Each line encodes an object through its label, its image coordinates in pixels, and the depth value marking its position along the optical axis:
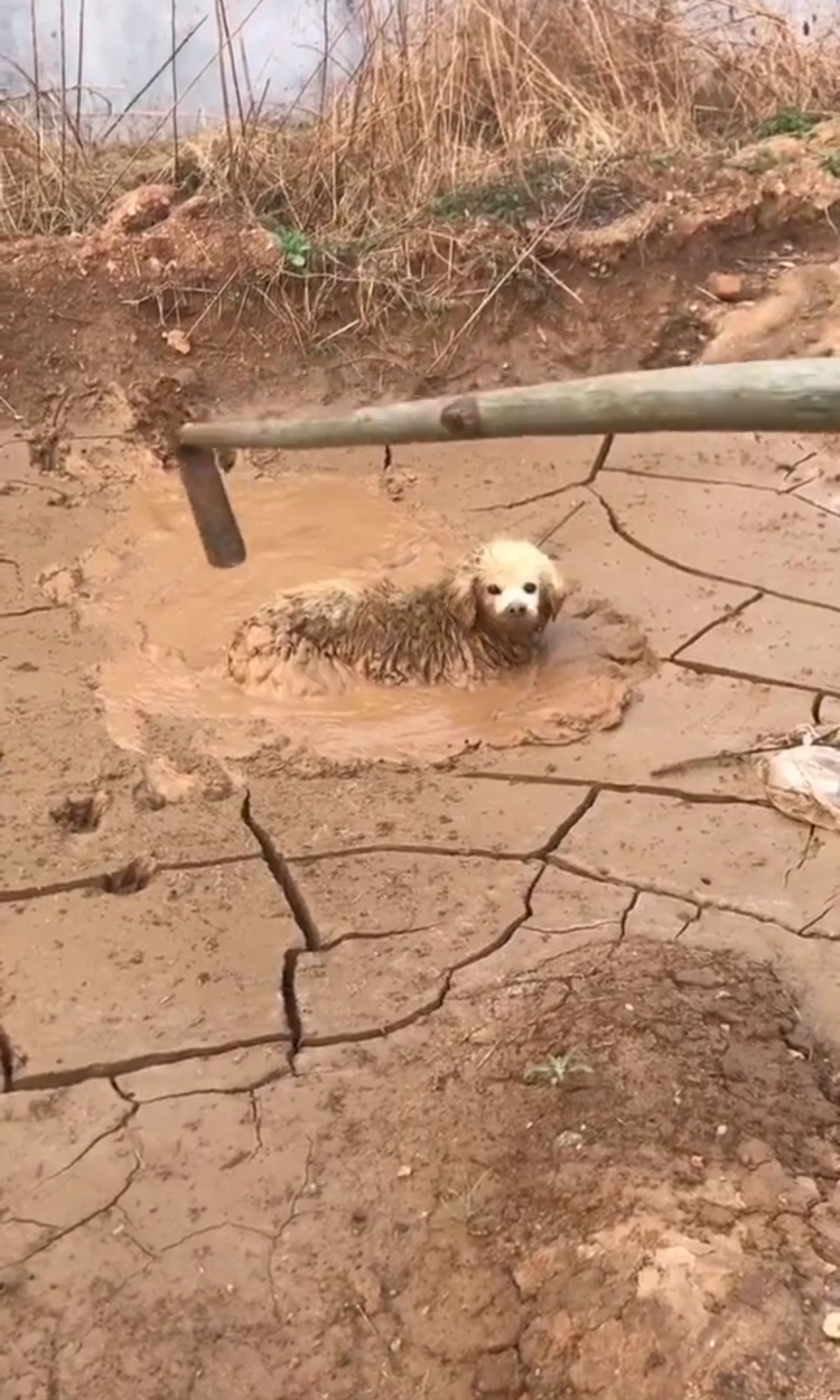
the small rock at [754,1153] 2.55
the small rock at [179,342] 6.20
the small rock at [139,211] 6.29
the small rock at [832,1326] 2.18
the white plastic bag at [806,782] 3.68
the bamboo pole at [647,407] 1.80
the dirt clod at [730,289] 6.27
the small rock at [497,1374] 2.29
